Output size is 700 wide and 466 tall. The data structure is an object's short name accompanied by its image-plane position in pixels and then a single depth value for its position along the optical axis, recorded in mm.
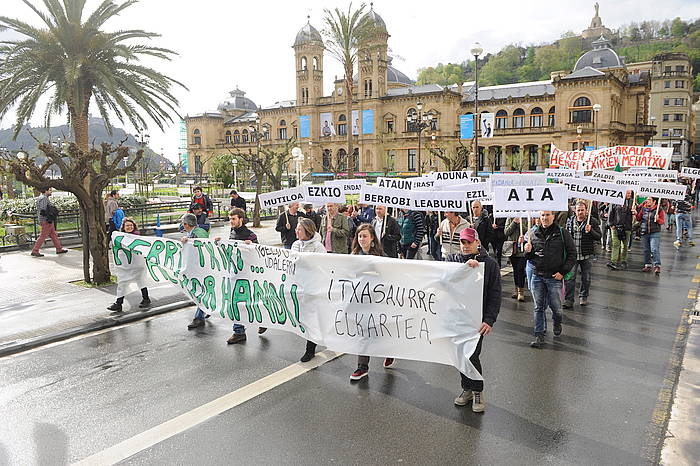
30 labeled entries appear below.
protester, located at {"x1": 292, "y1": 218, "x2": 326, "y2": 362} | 7211
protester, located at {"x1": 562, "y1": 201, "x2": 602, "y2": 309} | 10001
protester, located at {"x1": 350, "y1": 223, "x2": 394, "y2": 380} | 6539
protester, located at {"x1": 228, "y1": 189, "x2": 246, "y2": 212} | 16869
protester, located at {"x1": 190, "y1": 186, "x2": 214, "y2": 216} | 17391
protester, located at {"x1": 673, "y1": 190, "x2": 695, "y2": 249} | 17203
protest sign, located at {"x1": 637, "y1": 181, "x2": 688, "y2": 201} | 13422
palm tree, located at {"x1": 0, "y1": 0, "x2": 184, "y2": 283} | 14844
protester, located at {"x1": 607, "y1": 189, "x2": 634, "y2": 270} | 13359
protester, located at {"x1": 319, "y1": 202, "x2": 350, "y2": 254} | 10312
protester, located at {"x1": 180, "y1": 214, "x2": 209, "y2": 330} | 8875
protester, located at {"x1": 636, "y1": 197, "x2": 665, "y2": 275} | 12891
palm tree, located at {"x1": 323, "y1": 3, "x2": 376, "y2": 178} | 28781
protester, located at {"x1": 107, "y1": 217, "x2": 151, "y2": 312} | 9648
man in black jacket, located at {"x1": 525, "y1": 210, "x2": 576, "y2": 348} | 7672
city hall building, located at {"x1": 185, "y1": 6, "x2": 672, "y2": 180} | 66500
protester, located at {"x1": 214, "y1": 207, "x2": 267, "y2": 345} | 8289
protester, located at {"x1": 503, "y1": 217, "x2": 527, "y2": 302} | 10320
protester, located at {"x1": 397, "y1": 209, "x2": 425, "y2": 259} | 12234
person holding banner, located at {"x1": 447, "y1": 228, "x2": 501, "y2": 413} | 5664
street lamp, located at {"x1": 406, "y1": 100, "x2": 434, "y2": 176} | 39134
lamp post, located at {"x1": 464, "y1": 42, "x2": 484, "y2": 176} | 22773
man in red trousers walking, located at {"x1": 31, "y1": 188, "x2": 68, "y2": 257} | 15742
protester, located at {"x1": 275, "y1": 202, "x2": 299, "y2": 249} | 10344
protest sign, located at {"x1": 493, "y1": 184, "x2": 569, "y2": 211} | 7898
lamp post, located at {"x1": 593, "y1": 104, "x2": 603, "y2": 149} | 64250
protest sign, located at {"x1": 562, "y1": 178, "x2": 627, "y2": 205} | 10805
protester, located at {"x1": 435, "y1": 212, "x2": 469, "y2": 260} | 9516
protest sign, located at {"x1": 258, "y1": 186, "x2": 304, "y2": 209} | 10797
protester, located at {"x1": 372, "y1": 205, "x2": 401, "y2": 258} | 10242
